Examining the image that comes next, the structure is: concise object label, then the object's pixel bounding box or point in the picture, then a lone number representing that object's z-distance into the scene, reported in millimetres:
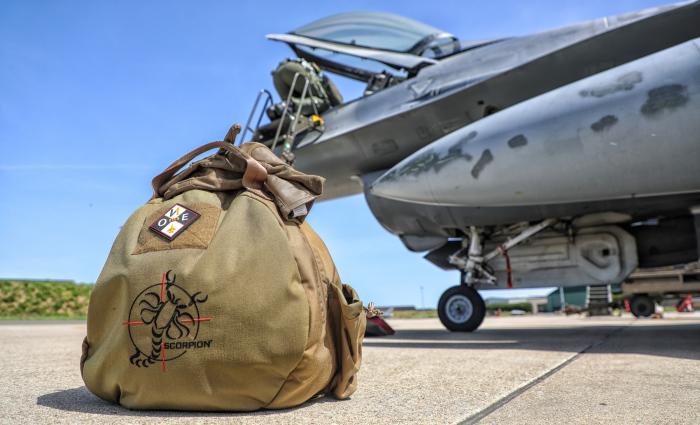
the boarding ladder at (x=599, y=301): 12781
